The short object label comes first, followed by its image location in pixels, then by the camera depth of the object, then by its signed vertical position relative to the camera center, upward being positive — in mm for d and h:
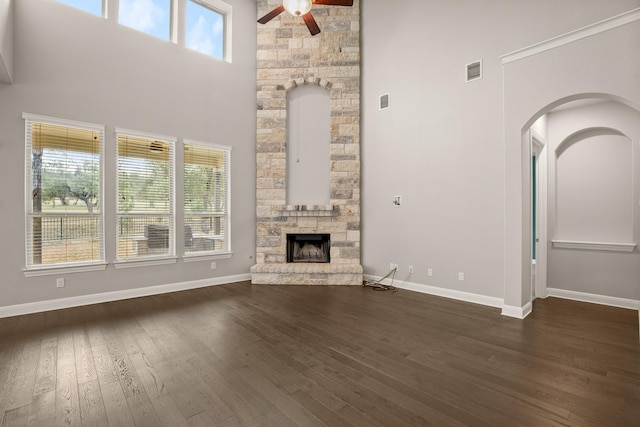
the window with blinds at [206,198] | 5453 +231
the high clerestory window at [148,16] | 4822 +3042
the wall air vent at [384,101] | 5656 +1942
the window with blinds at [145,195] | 4762 +251
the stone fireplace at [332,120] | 6000 +1721
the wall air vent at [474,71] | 4492 +1968
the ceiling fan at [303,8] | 3520 +2403
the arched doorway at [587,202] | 4418 +130
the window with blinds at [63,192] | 4062 +257
